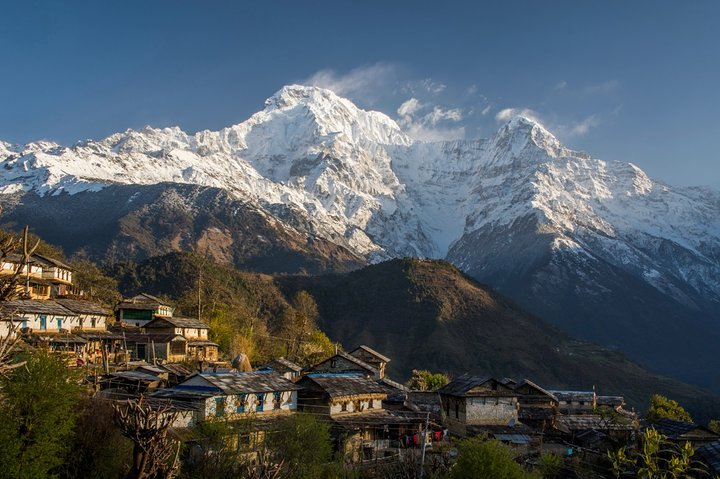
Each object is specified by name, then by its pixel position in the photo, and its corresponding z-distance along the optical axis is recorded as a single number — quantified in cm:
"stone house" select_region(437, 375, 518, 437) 5572
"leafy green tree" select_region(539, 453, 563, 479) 4225
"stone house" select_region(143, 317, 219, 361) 7050
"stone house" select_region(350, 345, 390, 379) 8188
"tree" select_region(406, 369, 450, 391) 8331
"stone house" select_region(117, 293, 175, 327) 7869
